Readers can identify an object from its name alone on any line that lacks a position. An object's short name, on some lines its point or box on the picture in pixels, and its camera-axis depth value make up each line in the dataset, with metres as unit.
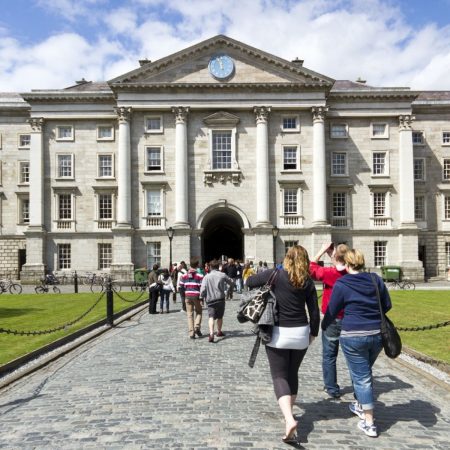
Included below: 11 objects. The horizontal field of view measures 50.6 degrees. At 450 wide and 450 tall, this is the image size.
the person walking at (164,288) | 18.25
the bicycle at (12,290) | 28.06
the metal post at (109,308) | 14.54
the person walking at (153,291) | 17.81
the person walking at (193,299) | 12.16
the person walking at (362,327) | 5.50
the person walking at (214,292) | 11.67
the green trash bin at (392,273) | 36.38
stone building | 36.53
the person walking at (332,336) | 6.98
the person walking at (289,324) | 5.40
